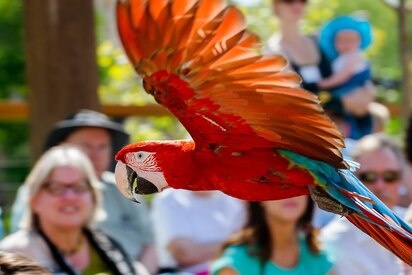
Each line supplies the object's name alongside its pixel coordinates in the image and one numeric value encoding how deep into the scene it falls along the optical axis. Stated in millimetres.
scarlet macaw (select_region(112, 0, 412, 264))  4711
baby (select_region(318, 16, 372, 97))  9523
